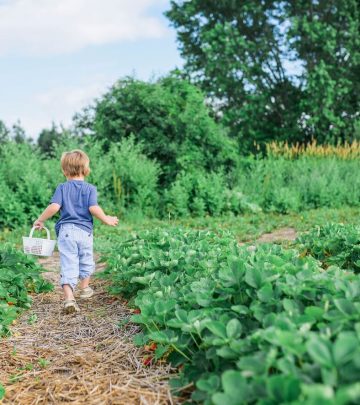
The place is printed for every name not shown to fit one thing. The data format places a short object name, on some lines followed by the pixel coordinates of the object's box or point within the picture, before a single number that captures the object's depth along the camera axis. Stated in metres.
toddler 4.56
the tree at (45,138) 39.41
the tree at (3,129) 37.17
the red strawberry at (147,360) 2.80
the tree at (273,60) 21.55
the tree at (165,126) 11.82
